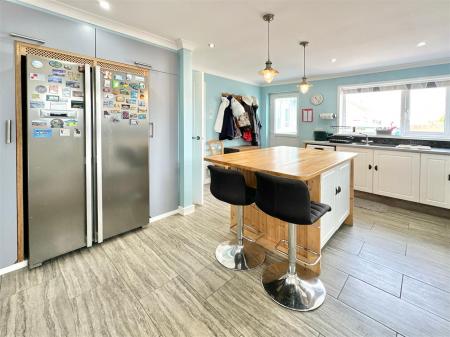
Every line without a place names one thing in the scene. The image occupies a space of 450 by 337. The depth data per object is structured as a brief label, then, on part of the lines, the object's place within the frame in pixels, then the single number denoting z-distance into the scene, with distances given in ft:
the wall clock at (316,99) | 16.49
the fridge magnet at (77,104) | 7.09
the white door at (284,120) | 18.53
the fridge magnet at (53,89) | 6.62
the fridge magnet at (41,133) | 6.48
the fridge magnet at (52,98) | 6.62
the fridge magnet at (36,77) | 6.33
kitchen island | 6.31
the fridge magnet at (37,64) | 6.32
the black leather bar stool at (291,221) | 4.93
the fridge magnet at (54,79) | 6.62
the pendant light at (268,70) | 7.49
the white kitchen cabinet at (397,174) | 11.36
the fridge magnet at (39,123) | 6.45
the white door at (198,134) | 11.60
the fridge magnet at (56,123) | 6.75
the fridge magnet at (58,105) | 6.71
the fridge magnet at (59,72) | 6.68
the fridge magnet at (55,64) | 6.60
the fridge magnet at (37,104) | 6.39
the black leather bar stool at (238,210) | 6.20
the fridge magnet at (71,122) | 7.02
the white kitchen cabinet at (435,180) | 10.47
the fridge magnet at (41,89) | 6.44
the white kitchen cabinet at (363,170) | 12.78
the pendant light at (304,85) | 9.80
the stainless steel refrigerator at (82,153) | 6.58
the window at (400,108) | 12.40
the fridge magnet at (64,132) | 6.93
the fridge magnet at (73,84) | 6.97
